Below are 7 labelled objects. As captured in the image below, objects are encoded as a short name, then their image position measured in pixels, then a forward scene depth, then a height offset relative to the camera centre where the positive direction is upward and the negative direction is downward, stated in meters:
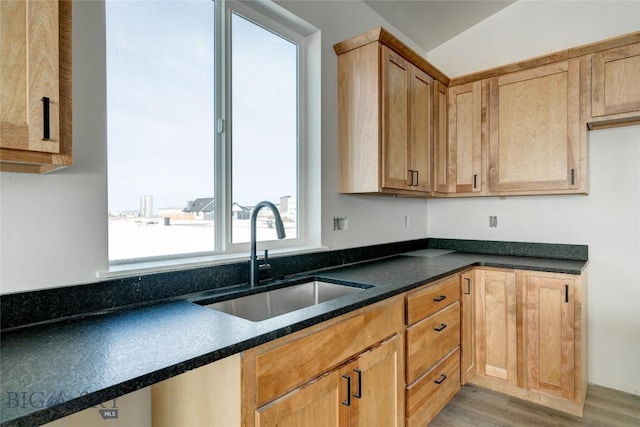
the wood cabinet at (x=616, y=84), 2.24 +0.83
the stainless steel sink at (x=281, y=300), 1.65 -0.45
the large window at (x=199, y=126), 1.54 +0.45
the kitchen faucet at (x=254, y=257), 1.72 -0.22
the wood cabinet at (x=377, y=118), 2.19 +0.62
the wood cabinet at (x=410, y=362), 1.12 -0.66
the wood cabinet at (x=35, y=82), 0.87 +0.34
